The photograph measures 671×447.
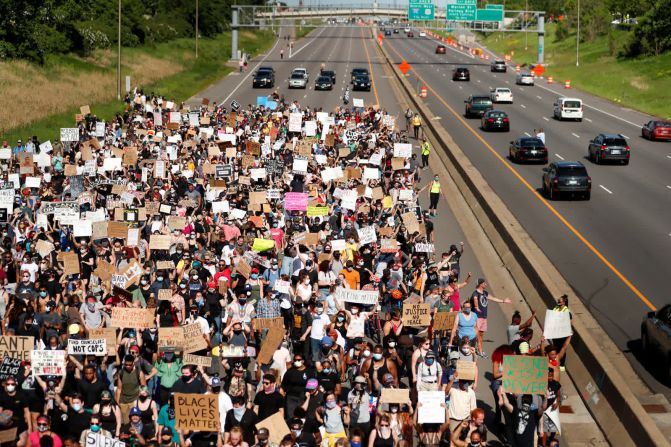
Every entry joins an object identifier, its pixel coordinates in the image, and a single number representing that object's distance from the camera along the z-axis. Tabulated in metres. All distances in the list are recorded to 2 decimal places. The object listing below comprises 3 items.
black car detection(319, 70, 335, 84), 80.08
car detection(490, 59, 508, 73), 102.19
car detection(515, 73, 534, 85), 88.62
